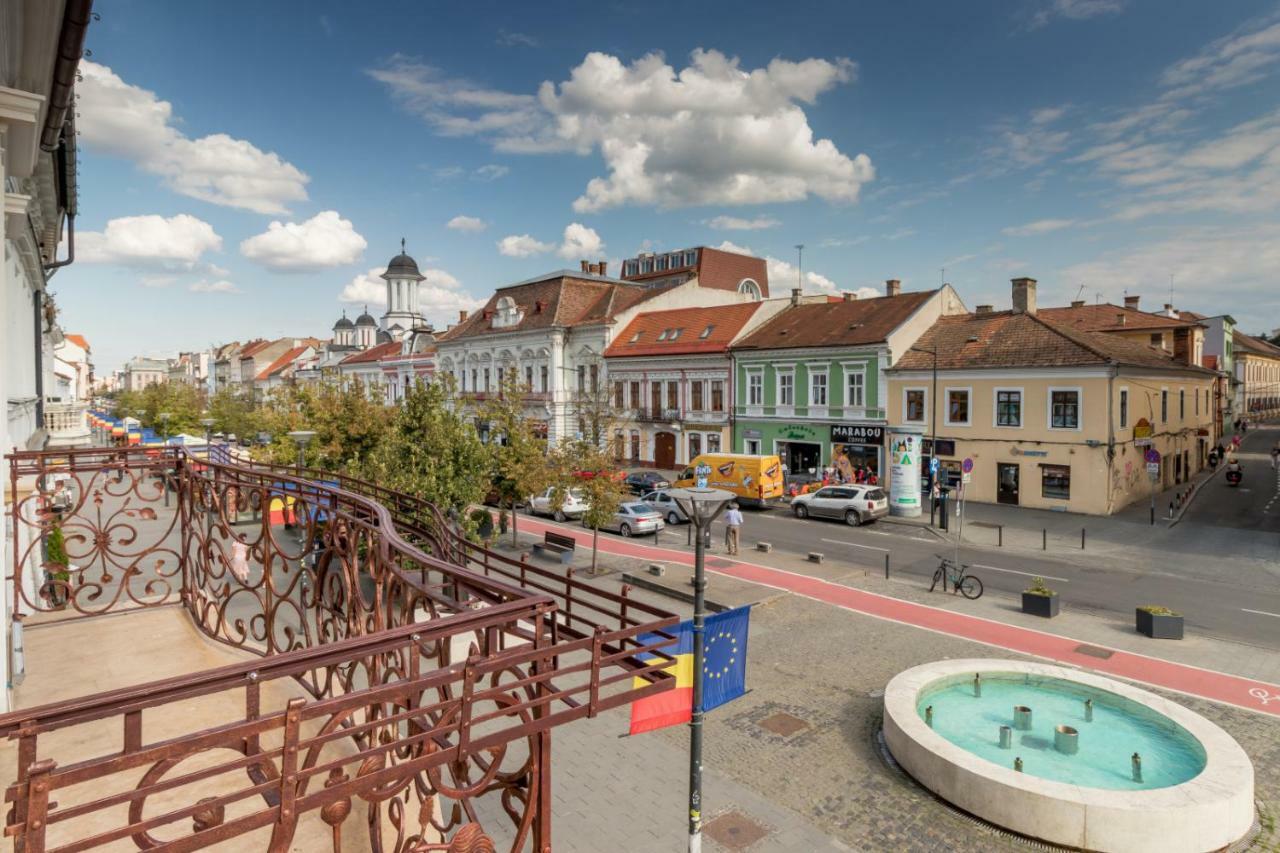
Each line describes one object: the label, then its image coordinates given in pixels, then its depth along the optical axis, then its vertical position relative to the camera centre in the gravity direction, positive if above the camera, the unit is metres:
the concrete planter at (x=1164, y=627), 14.92 -4.64
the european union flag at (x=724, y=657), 7.39 -2.63
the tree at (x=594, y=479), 21.56 -2.25
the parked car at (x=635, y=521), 26.38 -4.22
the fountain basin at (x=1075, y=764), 8.21 -4.74
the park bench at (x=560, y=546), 21.81 -4.25
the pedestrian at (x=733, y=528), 22.98 -3.96
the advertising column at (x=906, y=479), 28.70 -3.00
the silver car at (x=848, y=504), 28.12 -3.94
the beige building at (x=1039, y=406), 28.47 -0.10
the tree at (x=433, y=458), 17.89 -1.32
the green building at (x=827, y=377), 34.41 +1.43
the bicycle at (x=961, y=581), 18.17 -4.60
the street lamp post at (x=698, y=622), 7.23 -2.18
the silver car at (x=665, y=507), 29.02 -4.11
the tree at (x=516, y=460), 22.98 -1.70
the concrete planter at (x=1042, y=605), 16.47 -4.64
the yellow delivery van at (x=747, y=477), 31.55 -3.18
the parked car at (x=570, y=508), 29.67 -4.20
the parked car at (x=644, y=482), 34.16 -3.64
